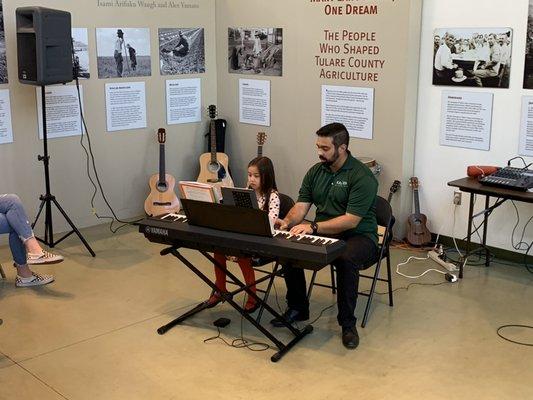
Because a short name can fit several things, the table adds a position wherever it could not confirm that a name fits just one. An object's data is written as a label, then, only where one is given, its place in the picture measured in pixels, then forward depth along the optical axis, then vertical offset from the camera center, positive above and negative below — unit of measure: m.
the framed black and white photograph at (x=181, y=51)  6.97 +0.02
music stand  3.75 -0.86
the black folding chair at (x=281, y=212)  4.26 -0.96
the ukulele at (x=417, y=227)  5.93 -1.40
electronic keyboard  3.66 -0.98
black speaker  5.41 +0.05
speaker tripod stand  5.76 -1.22
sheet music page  3.94 -0.75
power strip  5.39 -1.55
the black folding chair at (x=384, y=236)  4.38 -1.09
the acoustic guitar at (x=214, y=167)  7.05 -1.10
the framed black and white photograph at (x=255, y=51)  6.77 +0.02
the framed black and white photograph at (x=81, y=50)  6.30 +0.02
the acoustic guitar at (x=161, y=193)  6.73 -1.29
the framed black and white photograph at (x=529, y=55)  5.17 +0.00
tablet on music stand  3.79 -0.75
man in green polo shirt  4.13 -0.96
